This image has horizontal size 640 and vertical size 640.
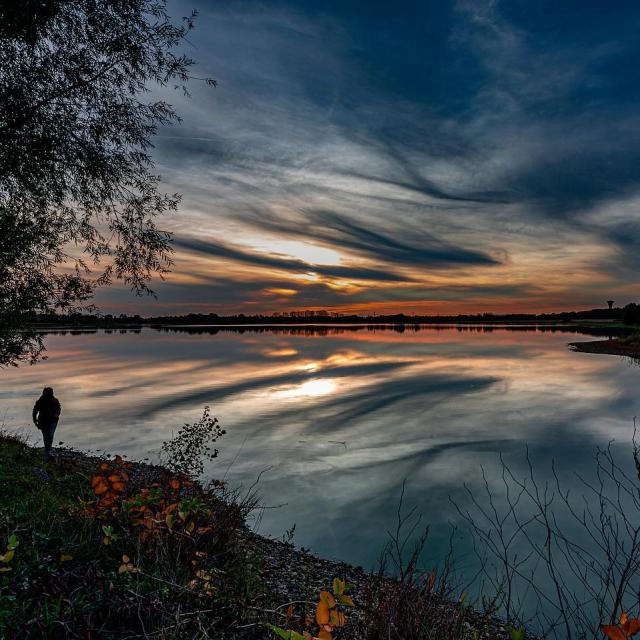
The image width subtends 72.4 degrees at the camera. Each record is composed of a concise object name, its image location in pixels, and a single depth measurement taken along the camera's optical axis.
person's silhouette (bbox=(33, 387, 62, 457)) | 17.81
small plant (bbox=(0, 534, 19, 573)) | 5.05
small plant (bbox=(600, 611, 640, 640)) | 2.91
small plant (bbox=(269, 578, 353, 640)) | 3.68
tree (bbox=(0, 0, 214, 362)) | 12.77
